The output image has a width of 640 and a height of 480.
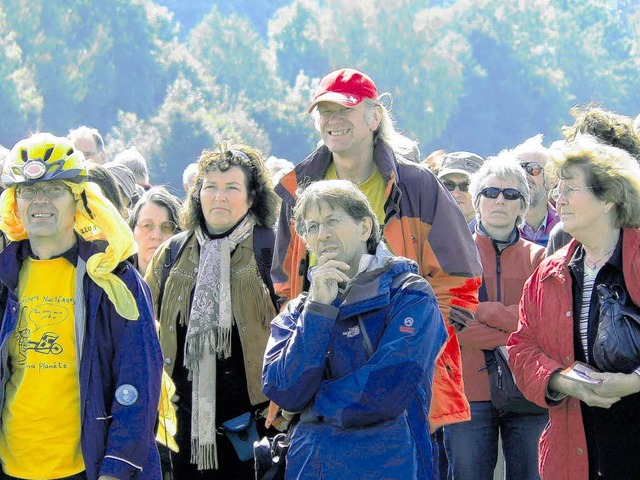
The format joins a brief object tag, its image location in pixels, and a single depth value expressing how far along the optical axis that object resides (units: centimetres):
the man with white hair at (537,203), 1455
